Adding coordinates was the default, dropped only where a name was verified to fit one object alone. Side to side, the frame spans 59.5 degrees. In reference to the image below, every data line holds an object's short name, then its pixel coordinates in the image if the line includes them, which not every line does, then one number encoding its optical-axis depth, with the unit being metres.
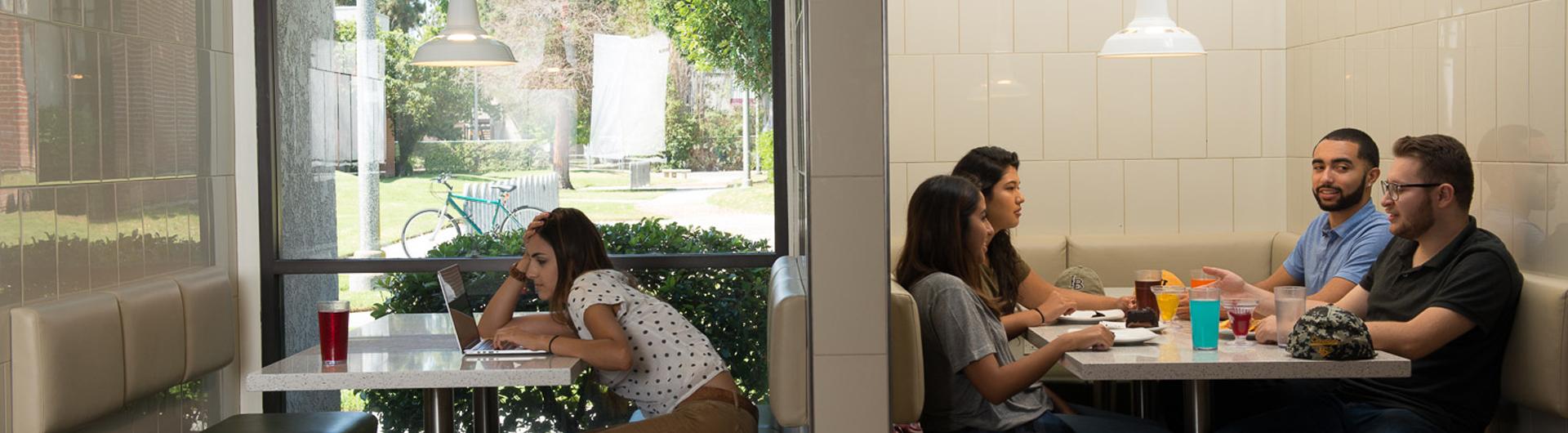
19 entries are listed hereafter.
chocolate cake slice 3.37
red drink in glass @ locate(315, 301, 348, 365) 3.20
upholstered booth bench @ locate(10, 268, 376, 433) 3.02
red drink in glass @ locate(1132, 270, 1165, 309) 3.51
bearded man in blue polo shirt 4.05
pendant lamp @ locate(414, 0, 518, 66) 4.07
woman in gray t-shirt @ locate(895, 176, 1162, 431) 3.04
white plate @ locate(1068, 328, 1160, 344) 3.13
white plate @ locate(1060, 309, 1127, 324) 3.65
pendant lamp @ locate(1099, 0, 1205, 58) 4.33
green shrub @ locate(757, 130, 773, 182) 4.56
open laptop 3.30
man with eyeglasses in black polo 3.17
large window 4.43
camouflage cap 2.86
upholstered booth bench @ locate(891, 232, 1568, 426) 5.34
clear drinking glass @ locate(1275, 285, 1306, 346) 3.02
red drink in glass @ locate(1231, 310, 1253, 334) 3.18
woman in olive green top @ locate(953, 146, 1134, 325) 4.00
